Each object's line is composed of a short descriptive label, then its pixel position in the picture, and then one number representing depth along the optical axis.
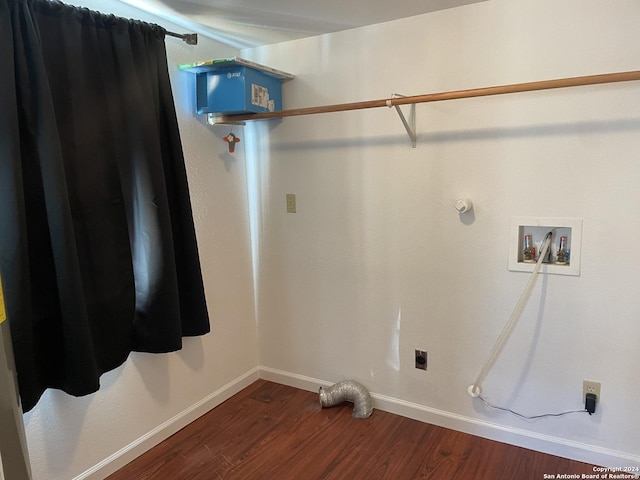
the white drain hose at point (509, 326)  1.98
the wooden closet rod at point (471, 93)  1.58
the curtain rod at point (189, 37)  2.15
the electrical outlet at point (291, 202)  2.62
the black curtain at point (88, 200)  1.54
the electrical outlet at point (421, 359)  2.35
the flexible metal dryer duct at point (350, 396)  2.45
